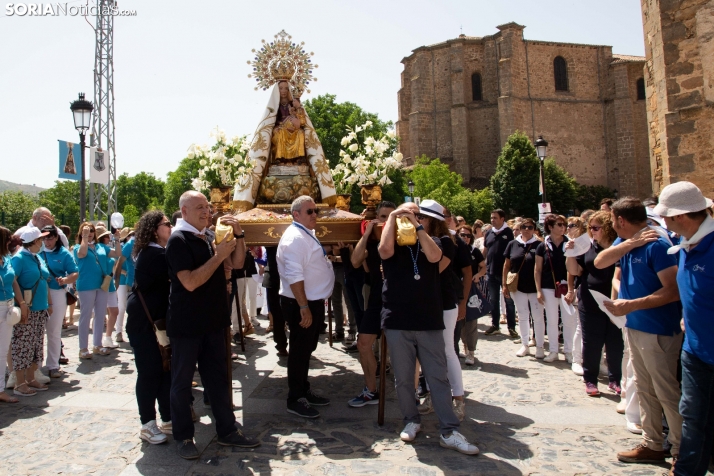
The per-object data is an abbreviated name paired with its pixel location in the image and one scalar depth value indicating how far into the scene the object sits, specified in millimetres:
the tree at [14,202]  50159
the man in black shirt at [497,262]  9789
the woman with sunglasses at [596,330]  5852
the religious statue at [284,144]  7305
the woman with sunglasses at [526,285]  7980
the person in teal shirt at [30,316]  6375
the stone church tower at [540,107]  50812
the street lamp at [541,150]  17422
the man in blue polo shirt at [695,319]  3408
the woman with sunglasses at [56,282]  7113
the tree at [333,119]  41125
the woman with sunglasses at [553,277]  7551
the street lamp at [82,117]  11477
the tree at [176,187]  59344
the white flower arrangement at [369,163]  7527
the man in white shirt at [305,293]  5344
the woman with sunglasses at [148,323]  4773
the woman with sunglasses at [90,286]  8094
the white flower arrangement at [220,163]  7617
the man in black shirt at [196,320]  4383
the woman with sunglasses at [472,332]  7484
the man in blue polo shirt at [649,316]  4027
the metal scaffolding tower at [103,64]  21859
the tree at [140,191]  83062
